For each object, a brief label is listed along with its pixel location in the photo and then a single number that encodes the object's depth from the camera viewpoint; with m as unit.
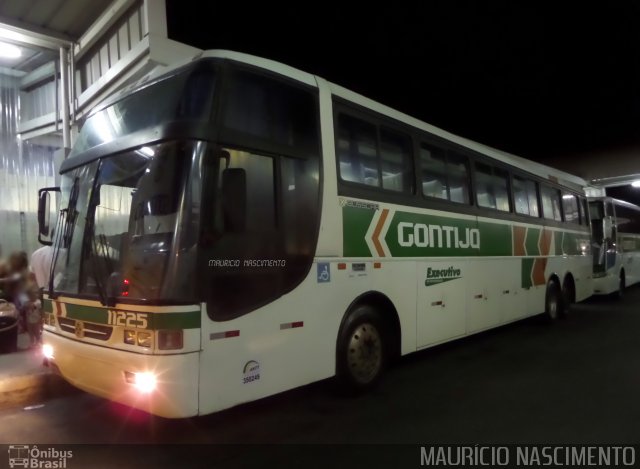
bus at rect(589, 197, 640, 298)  14.91
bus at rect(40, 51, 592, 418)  3.84
